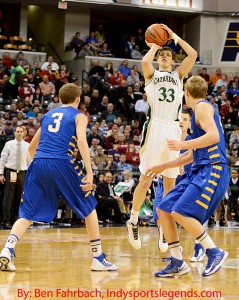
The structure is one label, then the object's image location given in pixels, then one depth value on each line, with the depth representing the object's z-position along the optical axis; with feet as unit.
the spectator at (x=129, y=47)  88.89
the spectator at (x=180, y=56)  89.50
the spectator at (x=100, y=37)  89.66
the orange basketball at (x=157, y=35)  27.68
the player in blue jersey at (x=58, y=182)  24.22
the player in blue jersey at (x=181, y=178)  28.63
